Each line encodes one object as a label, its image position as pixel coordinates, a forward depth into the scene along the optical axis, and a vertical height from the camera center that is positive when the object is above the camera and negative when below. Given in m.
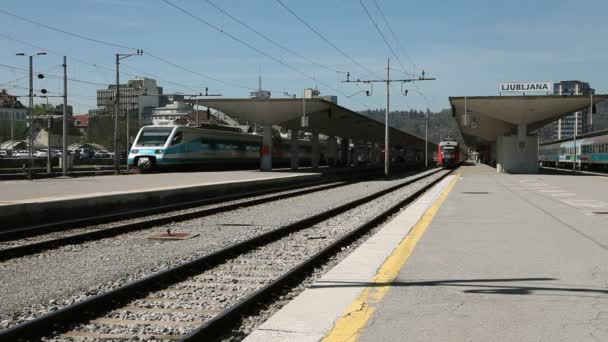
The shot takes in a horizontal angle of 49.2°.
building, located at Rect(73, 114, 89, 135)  173.65 +9.70
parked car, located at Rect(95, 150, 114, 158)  88.47 +0.65
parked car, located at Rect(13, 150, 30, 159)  74.47 +0.63
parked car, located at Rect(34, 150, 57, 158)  73.67 +0.63
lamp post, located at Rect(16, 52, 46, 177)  40.69 +3.87
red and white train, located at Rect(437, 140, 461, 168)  68.94 +0.73
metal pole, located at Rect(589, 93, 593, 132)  41.72 +3.32
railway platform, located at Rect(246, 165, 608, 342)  5.06 -1.30
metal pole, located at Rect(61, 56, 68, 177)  38.48 +3.48
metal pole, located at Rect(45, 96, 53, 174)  39.29 +0.21
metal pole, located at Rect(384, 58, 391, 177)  42.66 +3.72
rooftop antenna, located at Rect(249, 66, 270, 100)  76.90 +7.88
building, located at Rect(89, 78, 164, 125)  142.45 +15.74
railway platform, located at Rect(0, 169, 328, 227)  14.68 -1.06
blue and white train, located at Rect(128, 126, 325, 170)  38.59 +0.69
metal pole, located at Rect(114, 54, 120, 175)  40.69 +2.60
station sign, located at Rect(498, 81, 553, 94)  52.22 +5.82
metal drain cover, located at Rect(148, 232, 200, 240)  11.99 -1.43
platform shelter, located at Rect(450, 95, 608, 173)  44.28 +3.41
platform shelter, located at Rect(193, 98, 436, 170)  46.31 +3.42
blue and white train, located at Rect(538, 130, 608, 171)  52.54 +0.84
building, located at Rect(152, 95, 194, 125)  153.44 +11.70
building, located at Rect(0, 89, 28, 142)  105.19 +5.29
